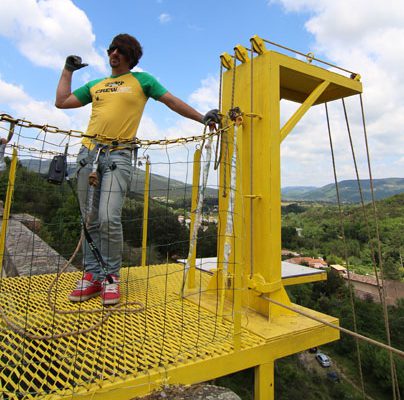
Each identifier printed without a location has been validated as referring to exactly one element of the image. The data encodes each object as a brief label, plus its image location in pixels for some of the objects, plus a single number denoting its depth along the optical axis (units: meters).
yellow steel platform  1.49
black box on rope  2.06
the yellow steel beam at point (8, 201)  2.28
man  2.34
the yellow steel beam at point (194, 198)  2.88
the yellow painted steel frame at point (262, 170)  2.45
